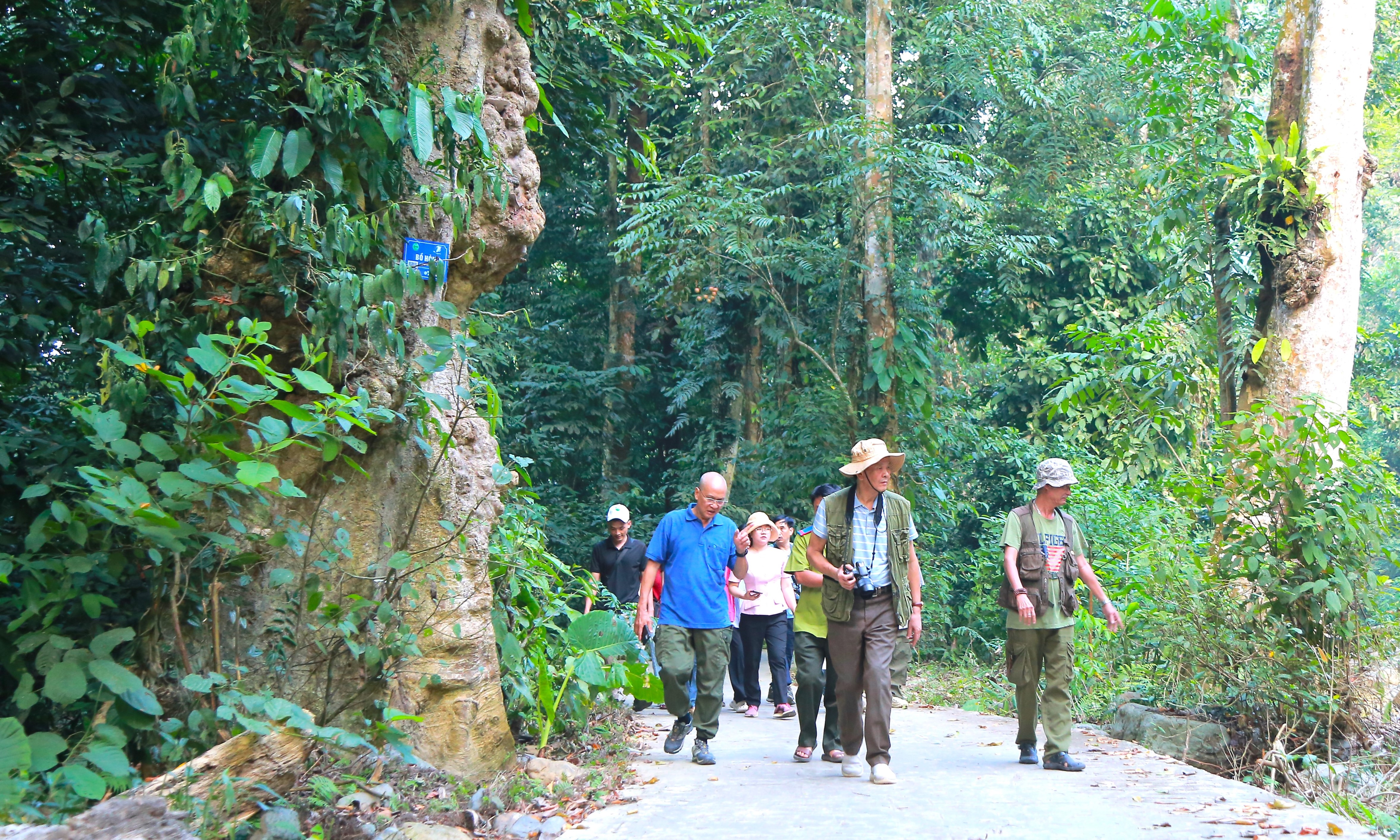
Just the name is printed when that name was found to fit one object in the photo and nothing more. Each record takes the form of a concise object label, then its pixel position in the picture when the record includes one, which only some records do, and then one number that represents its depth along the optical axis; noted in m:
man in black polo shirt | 11.75
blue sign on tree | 6.54
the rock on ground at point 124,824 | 3.62
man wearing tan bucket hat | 7.43
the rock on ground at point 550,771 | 6.86
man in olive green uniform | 7.66
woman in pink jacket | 10.90
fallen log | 4.44
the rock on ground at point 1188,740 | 8.66
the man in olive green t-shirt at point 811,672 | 8.23
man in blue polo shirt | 8.10
